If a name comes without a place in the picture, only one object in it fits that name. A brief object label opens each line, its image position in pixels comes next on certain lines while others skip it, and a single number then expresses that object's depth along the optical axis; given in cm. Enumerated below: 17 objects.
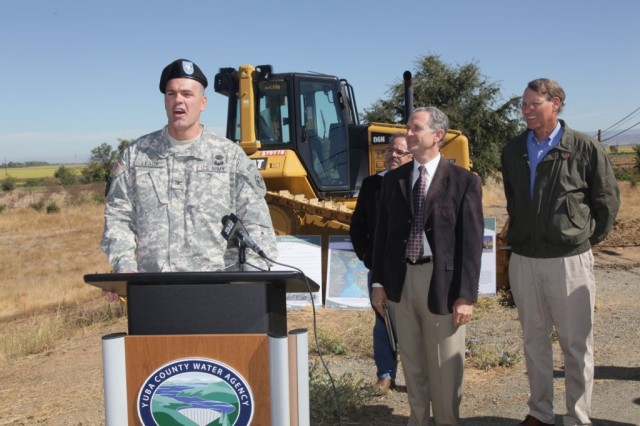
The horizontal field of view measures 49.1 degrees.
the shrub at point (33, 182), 6682
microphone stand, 271
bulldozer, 1001
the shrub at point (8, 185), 5766
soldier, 296
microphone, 259
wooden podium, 245
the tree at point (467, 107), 2750
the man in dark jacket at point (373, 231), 466
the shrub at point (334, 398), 469
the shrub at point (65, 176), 6053
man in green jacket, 396
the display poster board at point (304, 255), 898
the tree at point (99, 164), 5412
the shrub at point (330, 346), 648
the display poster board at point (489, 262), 877
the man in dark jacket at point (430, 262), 378
